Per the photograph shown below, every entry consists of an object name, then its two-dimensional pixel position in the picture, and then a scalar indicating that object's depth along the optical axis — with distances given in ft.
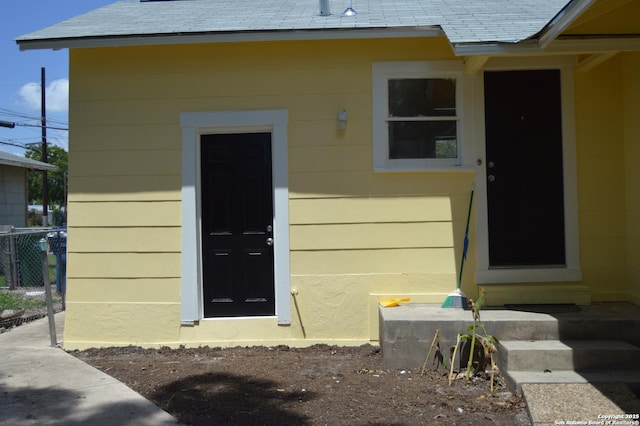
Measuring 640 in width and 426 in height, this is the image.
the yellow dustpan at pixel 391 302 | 18.76
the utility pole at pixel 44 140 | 83.76
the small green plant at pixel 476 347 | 15.66
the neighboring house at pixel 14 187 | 54.19
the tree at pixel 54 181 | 154.76
